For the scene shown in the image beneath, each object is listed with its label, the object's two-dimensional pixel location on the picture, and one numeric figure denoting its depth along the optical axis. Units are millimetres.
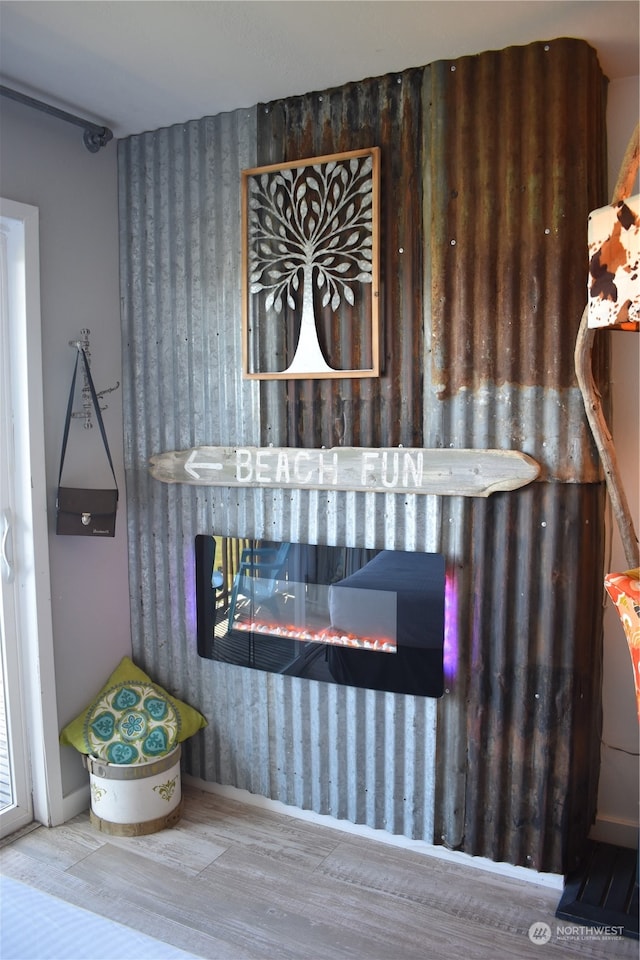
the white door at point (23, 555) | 2633
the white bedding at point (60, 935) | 1580
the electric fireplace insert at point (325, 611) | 2514
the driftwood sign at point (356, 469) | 2355
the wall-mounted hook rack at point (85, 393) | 2852
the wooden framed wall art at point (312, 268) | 2514
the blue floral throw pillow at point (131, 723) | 2762
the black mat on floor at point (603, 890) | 2232
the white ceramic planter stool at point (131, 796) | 2705
